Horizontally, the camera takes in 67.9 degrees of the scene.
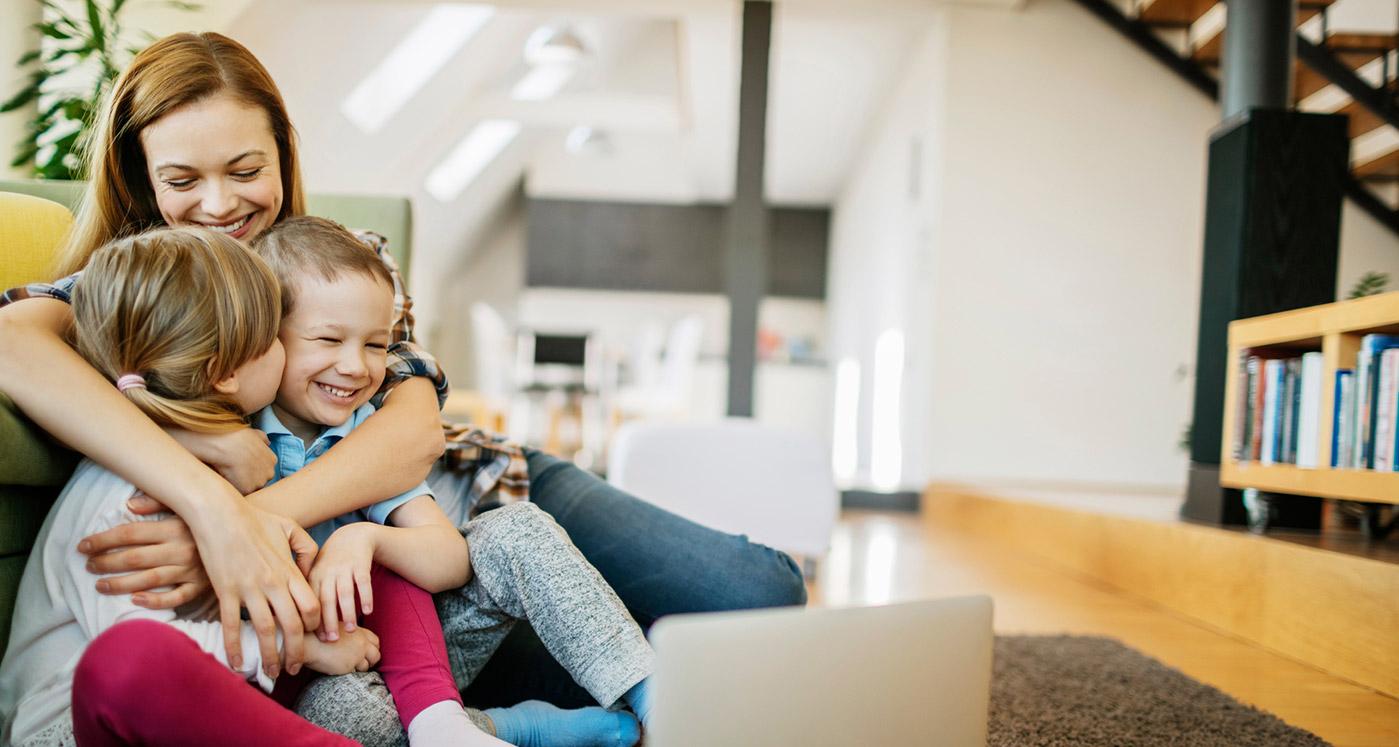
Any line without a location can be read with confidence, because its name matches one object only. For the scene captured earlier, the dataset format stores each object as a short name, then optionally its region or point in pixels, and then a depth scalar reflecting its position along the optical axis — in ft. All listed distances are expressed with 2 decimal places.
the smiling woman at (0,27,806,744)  2.73
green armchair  2.76
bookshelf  5.64
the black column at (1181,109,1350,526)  7.68
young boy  3.03
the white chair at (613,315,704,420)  22.68
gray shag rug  4.39
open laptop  2.07
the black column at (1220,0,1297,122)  8.07
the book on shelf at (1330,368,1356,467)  6.06
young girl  2.39
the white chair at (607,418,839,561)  7.91
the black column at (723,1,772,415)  13.65
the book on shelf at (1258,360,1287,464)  6.88
